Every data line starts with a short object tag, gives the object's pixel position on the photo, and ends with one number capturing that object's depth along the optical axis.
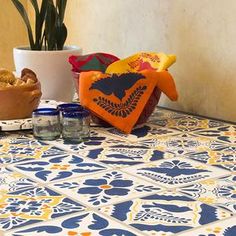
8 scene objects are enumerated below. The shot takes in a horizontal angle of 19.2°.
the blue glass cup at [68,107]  2.20
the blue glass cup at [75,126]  2.14
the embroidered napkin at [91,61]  2.45
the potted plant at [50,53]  2.57
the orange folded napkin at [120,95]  2.25
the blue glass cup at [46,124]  2.17
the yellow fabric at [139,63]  2.38
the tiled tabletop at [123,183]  1.52
